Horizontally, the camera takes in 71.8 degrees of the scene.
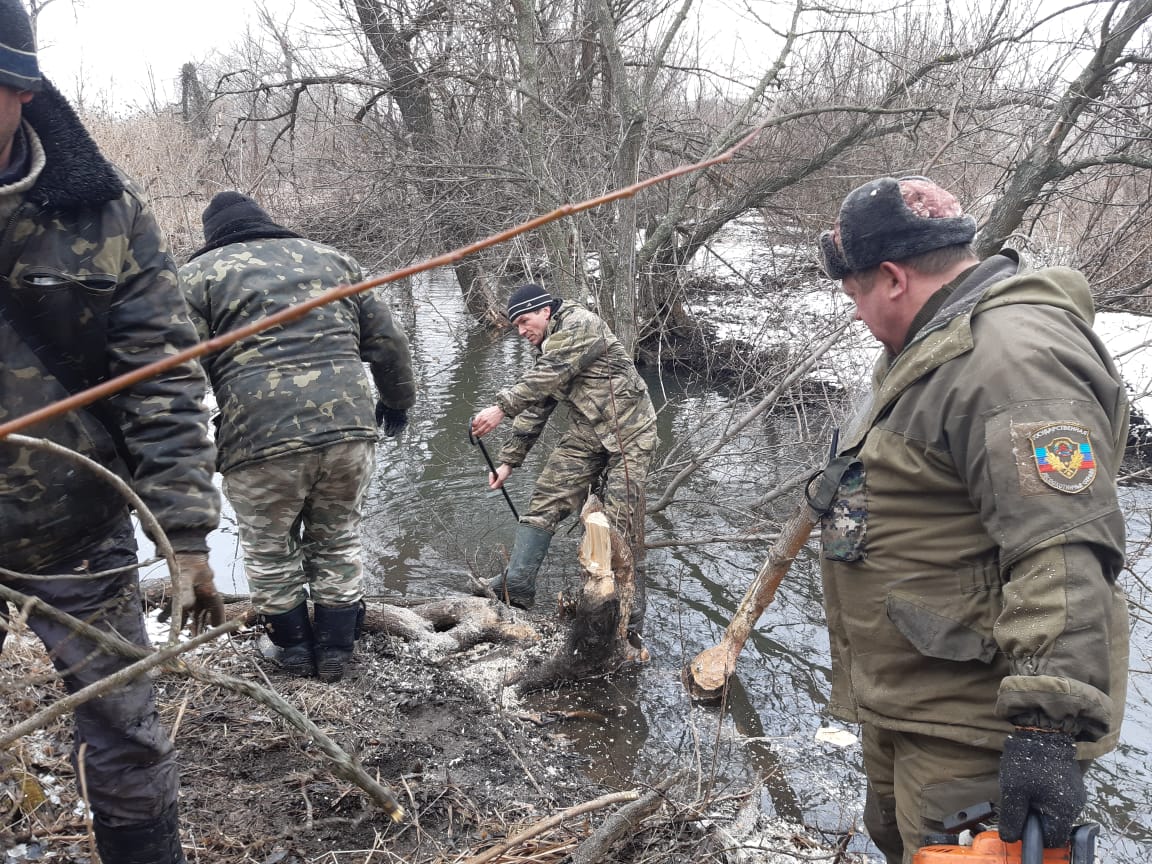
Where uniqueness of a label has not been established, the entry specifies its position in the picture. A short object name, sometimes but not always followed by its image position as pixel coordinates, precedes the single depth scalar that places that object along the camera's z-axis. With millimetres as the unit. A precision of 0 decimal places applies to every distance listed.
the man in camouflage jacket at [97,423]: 1858
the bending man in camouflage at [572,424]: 5176
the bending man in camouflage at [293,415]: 3422
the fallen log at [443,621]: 4480
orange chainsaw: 1538
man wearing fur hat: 1561
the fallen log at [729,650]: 4230
